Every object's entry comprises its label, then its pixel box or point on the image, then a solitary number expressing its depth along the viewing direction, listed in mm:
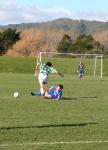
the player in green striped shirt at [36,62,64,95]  26094
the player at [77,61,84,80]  54500
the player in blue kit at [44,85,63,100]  25227
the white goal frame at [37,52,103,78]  70912
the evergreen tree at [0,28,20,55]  111812
